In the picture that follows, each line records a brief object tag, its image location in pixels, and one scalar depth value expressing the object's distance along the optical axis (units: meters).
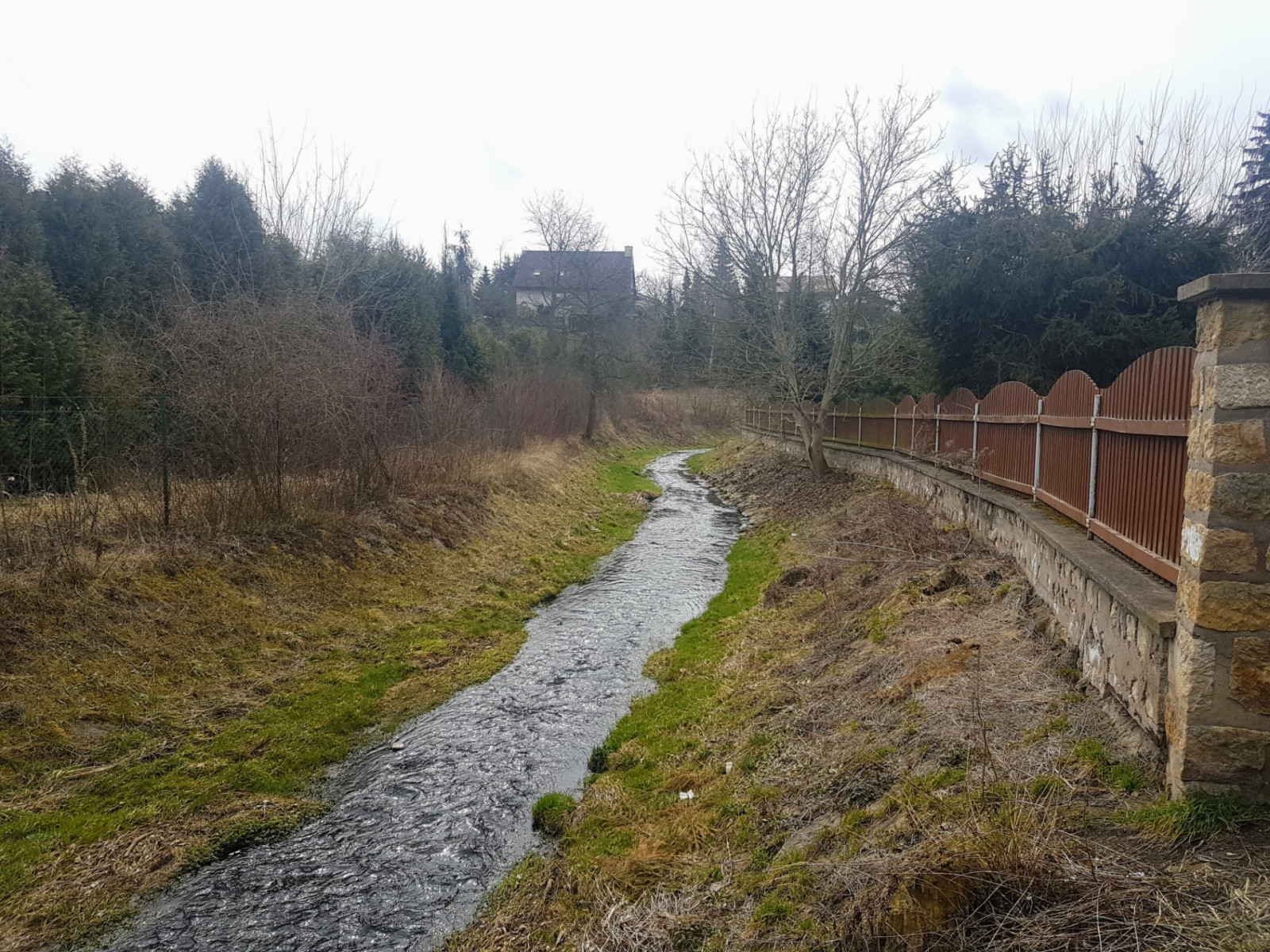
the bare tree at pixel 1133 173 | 16.56
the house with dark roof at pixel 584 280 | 33.19
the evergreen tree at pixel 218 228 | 17.52
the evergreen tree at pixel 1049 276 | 13.44
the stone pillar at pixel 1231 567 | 3.02
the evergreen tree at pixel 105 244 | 14.38
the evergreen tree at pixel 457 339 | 25.36
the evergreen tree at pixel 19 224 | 12.97
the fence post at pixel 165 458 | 9.38
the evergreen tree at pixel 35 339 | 10.52
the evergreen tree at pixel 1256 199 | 18.38
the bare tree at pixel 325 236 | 19.59
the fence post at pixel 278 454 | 10.69
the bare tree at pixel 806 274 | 17.08
